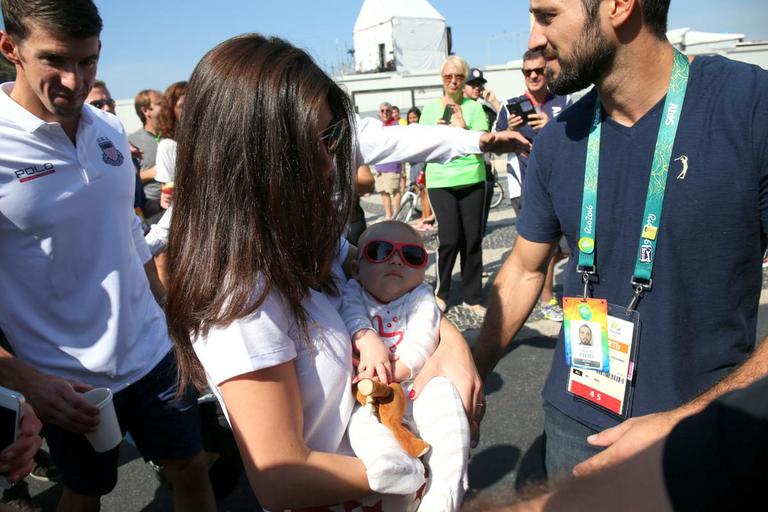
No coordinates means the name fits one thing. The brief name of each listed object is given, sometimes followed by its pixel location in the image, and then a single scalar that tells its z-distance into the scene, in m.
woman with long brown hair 1.17
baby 1.36
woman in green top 5.08
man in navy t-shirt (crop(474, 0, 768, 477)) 1.47
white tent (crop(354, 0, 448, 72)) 39.94
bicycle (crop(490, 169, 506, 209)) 10.80
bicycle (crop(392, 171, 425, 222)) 10.14
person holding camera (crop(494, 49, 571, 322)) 3.59
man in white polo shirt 1.94
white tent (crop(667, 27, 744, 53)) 18.91
